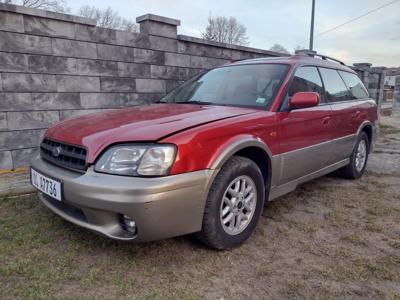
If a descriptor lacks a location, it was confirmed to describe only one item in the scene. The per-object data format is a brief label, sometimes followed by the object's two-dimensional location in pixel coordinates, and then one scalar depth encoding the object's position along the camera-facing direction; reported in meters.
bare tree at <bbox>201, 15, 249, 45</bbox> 32.97
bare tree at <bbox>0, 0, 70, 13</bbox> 23.02
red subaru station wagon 2.02
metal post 15.30
